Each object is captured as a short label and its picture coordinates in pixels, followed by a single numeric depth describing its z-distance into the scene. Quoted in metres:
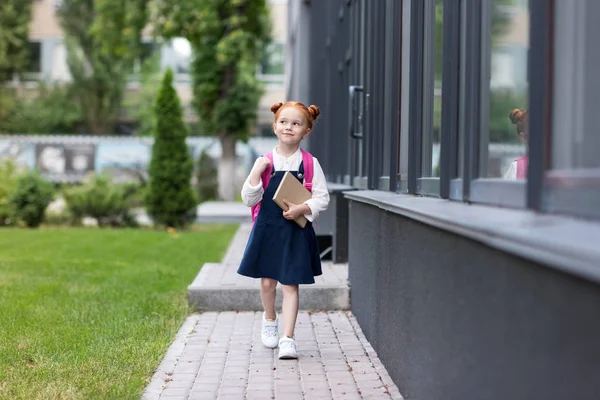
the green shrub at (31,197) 20.03
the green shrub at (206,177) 28.77
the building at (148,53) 46.00
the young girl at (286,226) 5.91
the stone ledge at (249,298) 7.80
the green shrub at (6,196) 20.34
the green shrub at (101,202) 20.17
